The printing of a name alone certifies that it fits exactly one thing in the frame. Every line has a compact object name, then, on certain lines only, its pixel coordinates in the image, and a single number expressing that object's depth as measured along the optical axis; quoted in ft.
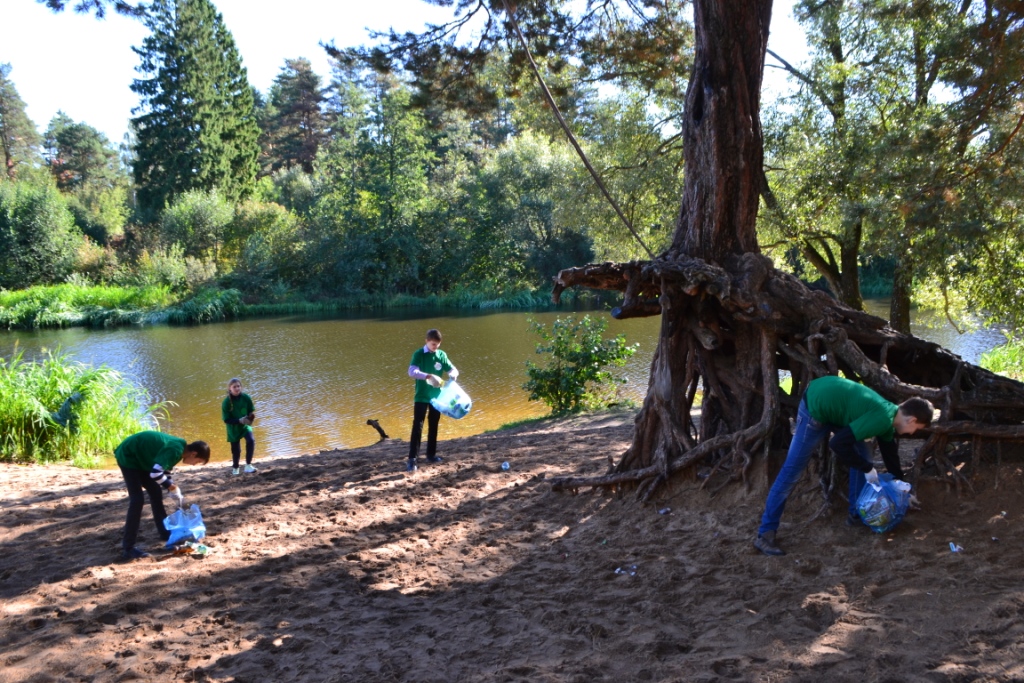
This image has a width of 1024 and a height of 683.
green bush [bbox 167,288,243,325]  118.11
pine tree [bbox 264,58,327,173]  200.85
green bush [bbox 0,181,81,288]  133.18
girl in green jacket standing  28.66
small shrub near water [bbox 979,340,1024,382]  45.12
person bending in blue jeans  16.11
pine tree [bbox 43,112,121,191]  205.77
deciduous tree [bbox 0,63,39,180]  201.26
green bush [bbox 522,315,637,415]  44.47
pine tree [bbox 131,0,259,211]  144.56
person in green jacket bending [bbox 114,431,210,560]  18.98
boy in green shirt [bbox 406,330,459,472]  28.07
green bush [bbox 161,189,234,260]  138.00
